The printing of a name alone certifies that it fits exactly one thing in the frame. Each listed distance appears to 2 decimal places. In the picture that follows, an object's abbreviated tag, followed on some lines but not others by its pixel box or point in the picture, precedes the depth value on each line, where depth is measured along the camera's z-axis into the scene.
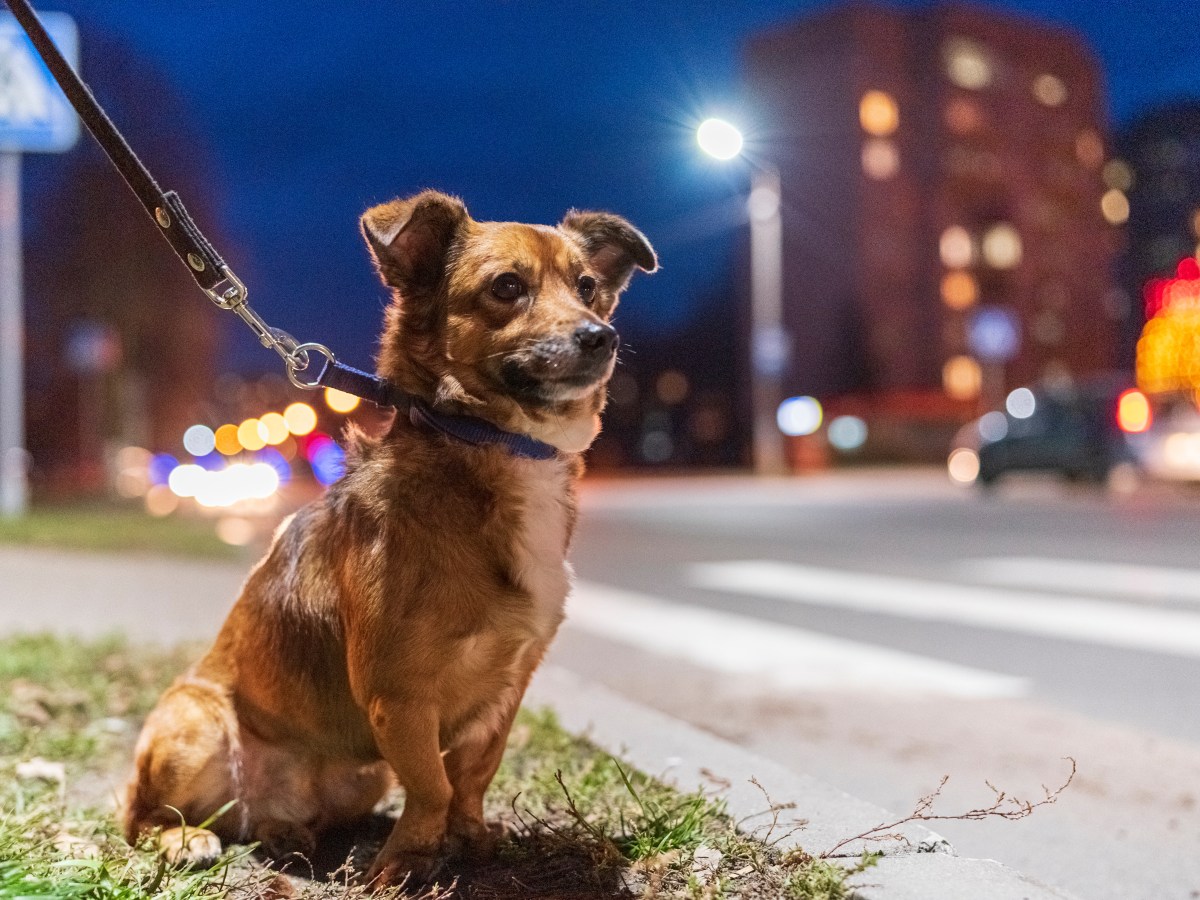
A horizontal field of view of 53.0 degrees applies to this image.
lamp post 30.59
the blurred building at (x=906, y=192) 55.88
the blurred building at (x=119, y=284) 30.12
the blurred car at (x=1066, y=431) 20.06
